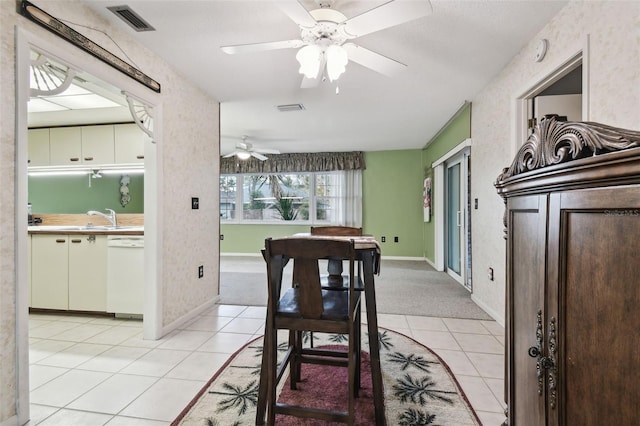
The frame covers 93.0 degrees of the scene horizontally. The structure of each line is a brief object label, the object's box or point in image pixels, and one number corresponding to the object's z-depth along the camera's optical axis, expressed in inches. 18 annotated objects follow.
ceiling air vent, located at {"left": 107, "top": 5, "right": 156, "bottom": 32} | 76.4
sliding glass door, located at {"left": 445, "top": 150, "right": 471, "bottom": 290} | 160.2
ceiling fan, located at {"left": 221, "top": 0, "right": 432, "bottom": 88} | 58.6
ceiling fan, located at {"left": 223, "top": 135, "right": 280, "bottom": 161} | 206.7
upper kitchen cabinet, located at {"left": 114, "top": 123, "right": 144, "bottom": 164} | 131.3
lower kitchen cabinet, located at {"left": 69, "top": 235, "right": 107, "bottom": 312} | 116.0
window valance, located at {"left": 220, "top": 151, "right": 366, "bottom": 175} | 260.2
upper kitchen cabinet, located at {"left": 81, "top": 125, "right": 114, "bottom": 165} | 133.4
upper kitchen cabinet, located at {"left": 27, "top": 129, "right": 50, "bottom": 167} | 139.4
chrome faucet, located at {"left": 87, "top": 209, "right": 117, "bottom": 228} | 139.6
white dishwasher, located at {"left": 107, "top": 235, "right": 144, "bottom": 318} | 113.3
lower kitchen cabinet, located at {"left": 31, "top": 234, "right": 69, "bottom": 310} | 117.9
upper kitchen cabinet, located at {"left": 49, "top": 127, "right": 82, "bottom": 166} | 136.7
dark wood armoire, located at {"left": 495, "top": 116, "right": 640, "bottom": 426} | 19.8
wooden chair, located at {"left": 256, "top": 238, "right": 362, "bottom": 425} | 49.1
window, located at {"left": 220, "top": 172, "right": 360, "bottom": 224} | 267.6
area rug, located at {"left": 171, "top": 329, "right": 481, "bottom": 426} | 59.7
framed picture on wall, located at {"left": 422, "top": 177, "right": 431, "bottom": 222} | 227.6
